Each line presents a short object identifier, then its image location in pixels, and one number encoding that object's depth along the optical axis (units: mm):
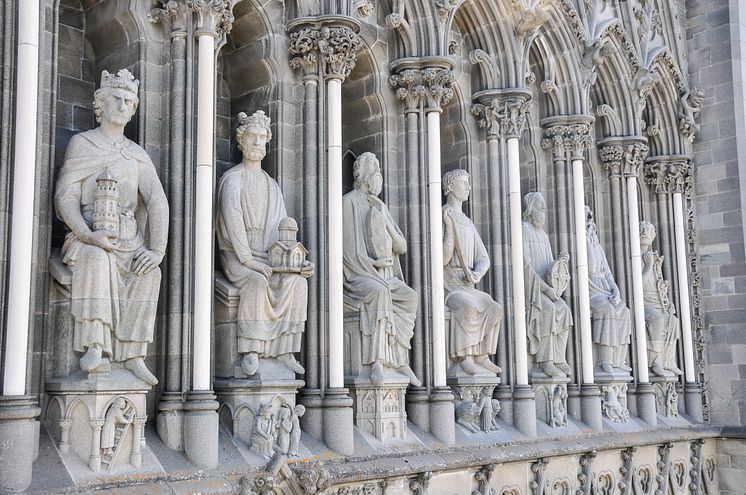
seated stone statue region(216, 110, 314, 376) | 9008
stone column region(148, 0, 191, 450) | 8438
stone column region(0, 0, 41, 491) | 6895
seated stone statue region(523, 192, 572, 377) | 13227
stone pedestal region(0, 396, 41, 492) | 6832
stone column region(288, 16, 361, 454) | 9656
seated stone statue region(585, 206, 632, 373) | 14617
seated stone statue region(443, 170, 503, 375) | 11762
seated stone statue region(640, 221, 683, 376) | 15984
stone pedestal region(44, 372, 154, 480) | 7508
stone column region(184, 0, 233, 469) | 8320
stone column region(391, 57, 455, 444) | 11125
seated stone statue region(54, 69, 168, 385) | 7625
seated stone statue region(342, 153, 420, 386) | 10281
